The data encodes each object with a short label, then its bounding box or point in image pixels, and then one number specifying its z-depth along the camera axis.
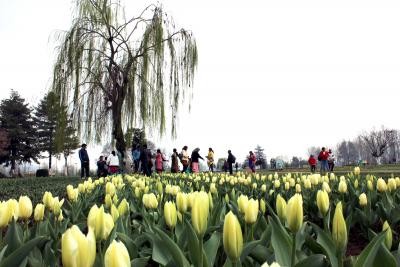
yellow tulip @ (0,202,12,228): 2.06
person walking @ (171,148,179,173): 18.22
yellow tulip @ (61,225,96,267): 1.07
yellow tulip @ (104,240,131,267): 0.96
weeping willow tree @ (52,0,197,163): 15.75
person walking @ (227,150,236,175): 19.42
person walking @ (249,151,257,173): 22.13
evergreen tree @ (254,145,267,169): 123.19
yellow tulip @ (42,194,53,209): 2.84
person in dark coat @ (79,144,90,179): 17.14
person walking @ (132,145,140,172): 18.86
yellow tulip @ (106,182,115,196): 3.68
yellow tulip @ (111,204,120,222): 2.27
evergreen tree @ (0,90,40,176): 48.69
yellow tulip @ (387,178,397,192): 4.01
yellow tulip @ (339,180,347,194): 3.66
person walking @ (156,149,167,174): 18.45
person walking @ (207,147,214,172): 21.11
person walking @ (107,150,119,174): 15.23
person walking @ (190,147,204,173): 17.09
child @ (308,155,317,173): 23.87
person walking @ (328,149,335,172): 28.30
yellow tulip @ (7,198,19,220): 2.12
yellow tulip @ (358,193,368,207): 3.28
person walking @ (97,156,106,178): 19.83
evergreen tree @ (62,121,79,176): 49.27
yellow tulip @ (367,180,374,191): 3.93
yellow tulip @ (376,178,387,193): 3.76
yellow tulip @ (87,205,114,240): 1.67
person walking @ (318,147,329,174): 20.47
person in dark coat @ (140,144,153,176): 15.77
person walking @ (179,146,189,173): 18.02
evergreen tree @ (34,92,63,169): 52.78
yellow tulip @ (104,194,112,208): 3.13
